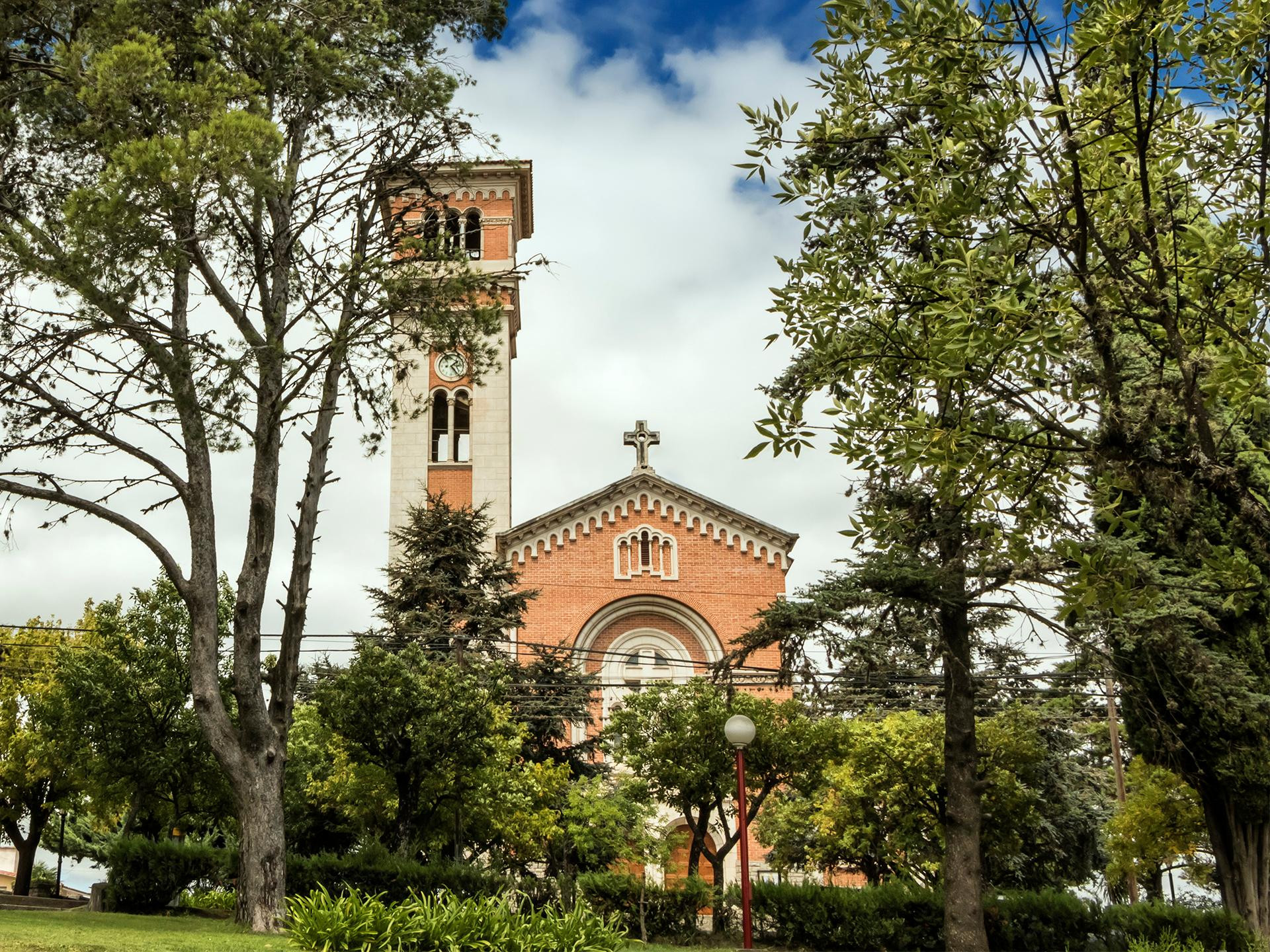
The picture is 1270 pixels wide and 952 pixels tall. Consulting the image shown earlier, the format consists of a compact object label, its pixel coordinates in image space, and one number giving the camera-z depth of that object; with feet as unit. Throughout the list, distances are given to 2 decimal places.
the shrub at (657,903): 69.51
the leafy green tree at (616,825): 75.51
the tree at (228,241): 39.65
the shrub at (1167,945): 43.37
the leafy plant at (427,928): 30.68
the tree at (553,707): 90.79
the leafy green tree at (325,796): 74.59
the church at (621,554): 113.39
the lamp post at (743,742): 47.32
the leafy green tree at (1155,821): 65.51
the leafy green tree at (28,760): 93.09
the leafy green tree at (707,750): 75.51
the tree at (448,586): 94.63
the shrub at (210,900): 63.77
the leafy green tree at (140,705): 74.02
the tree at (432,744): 67.15
